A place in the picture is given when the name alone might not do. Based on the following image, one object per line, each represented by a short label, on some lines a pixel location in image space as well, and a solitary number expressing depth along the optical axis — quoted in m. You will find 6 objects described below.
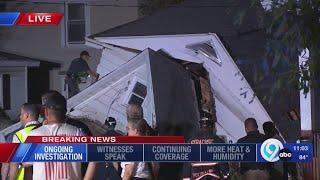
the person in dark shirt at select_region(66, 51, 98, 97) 25.44
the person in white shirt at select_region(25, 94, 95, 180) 11.73
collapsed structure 20.52
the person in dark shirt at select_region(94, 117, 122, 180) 15.56
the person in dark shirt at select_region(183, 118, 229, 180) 16.91
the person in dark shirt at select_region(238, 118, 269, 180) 17.53
